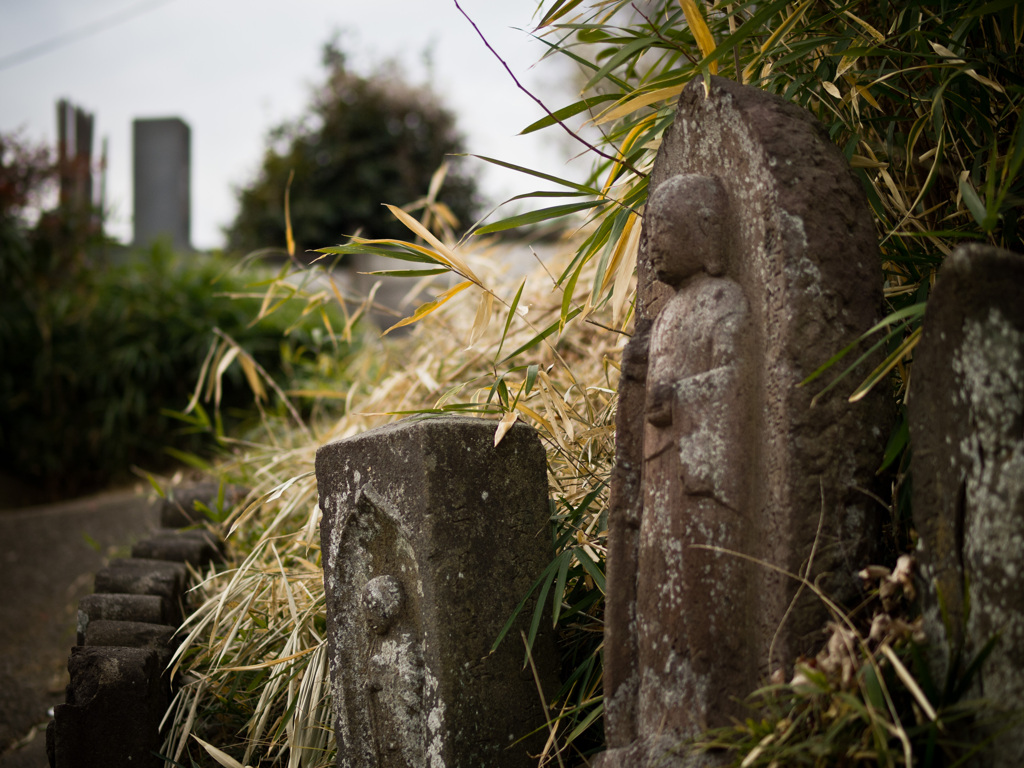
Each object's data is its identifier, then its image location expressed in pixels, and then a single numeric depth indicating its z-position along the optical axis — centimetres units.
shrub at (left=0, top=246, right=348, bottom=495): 560
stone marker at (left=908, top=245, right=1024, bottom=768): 103
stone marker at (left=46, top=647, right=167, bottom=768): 193
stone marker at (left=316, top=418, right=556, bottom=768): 158
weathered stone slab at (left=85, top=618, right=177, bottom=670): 224
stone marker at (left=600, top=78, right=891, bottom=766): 125
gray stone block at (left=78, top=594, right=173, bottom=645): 242
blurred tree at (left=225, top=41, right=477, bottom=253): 908
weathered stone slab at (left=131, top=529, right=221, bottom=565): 294
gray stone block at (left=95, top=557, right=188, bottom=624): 259
